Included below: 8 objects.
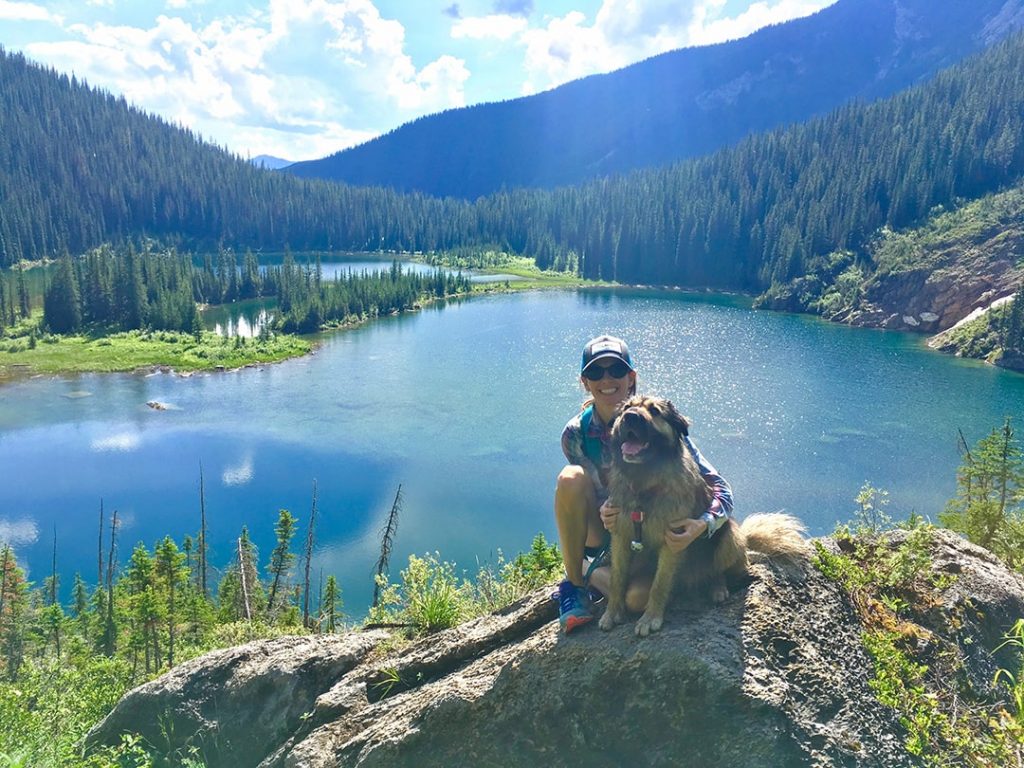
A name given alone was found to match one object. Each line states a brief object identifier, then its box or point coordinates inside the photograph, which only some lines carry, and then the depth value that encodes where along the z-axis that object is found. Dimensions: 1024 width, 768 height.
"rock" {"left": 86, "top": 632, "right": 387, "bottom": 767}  7.58
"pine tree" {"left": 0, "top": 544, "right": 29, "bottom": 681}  28.70
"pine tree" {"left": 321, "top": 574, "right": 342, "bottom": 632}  25.64
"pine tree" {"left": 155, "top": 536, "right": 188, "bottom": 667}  27.73
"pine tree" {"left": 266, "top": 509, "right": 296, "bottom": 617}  31.33
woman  5.84
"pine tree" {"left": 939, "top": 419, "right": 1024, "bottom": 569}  19.92
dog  5.33
